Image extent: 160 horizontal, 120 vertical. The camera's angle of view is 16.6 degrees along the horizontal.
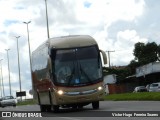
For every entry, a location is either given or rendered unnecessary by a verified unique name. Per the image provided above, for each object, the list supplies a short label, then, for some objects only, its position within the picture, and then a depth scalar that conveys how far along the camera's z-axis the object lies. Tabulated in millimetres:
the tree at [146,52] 124338
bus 27203
